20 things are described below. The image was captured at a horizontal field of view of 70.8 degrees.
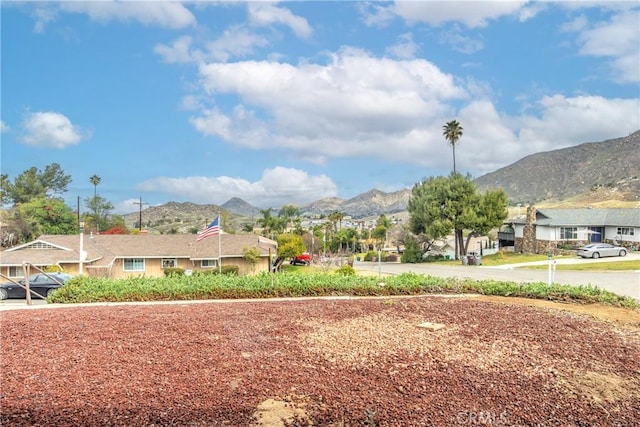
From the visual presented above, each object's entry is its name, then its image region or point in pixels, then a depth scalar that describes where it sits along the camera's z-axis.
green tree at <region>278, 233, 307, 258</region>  41.09
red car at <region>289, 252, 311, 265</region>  52.00
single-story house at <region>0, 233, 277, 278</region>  28.53
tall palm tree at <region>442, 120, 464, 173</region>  53.78
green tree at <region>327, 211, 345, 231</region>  95.00
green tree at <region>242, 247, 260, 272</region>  33.31
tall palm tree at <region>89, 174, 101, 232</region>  77.60
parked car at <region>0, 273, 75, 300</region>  17.94
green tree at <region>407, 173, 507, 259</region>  44.05
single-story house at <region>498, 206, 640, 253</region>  39.69
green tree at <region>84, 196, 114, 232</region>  76.25
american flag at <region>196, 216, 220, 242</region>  21.15
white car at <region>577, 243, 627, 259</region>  35.00
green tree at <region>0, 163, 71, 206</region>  73.38
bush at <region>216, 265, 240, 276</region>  32.12
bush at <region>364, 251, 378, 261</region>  62.06
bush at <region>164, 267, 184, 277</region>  31.41
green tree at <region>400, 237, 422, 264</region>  47.69
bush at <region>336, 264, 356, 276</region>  25.75
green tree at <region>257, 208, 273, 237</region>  80.92
